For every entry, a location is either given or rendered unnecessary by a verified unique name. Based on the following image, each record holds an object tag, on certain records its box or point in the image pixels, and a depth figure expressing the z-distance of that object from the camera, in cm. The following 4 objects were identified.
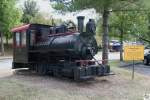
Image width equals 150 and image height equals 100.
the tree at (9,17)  1323
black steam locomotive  531
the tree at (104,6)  488
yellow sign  586
